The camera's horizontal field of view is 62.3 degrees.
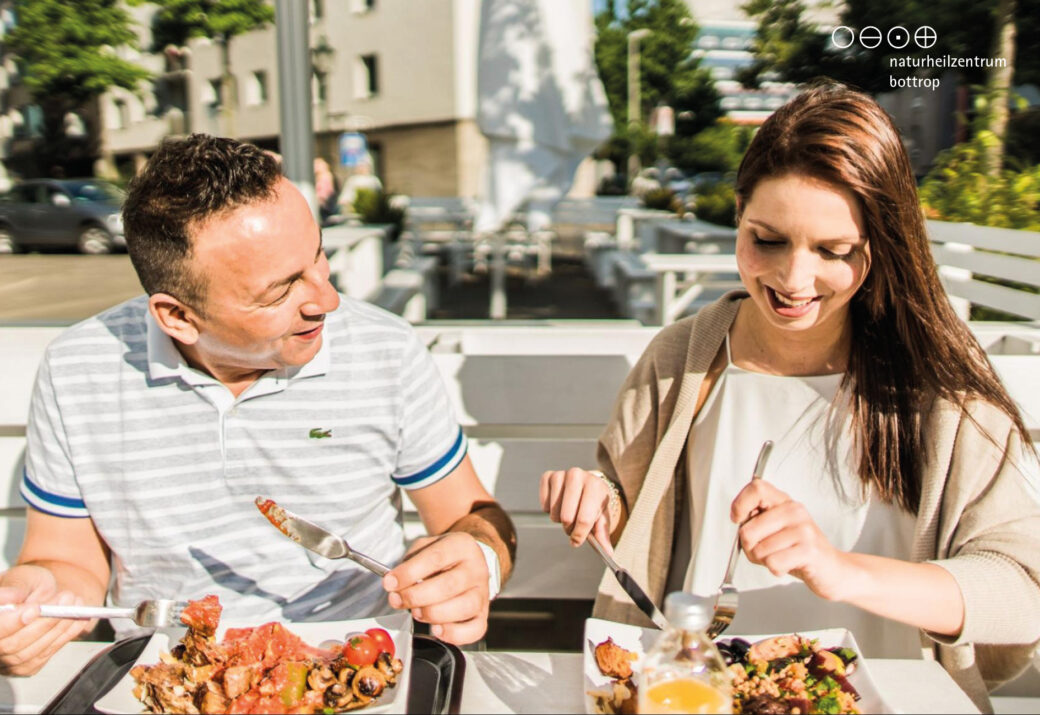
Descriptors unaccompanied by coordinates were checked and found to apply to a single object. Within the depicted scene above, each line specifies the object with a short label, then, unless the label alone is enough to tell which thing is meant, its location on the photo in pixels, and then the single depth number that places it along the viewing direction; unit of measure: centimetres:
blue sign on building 1508
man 155
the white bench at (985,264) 254
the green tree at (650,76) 619
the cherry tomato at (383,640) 127
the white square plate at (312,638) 118
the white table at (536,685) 122
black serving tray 123
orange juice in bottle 101
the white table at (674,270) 397
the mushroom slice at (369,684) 117
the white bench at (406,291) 515
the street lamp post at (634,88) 2952
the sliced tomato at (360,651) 122
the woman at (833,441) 134
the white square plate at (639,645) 116
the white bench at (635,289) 577
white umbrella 619
